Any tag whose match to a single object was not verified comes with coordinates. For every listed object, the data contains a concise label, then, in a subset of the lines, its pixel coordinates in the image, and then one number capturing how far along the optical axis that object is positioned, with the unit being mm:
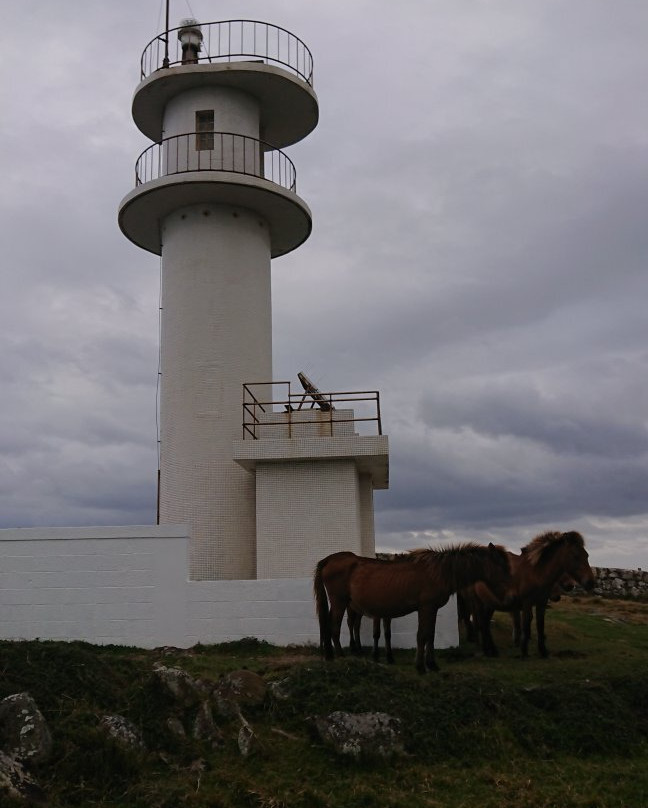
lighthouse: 18391
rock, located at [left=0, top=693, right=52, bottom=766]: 8180
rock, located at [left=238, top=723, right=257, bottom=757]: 8797
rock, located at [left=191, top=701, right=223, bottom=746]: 9062
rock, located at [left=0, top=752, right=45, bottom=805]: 7602
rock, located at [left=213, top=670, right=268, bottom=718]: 9594
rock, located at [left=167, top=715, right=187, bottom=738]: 9094
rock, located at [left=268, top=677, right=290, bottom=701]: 9938
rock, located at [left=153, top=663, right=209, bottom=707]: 9625
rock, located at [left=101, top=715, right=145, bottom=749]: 8602
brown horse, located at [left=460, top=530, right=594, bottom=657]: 13773
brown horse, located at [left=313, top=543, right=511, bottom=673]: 12594
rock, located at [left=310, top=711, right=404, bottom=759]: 8742
